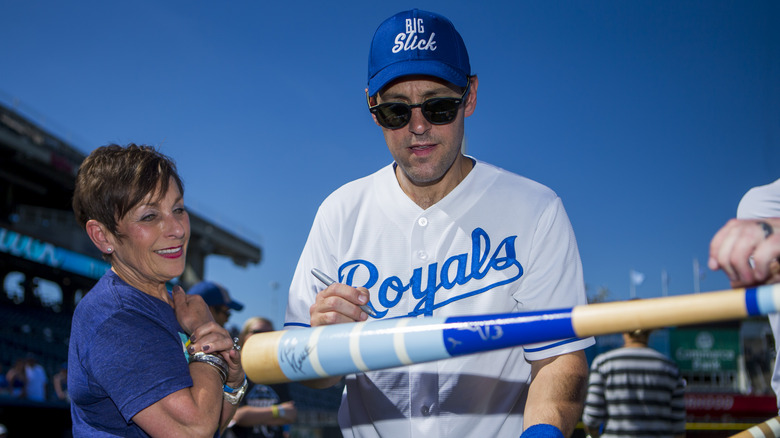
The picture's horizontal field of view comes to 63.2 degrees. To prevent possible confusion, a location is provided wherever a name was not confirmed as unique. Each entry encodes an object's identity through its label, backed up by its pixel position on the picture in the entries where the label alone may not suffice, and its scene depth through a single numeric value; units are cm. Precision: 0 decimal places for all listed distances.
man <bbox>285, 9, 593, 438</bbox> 208
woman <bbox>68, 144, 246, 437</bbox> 180
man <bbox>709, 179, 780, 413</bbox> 115
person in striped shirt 409
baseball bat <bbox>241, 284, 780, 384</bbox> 110
